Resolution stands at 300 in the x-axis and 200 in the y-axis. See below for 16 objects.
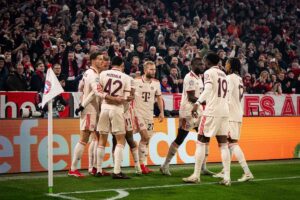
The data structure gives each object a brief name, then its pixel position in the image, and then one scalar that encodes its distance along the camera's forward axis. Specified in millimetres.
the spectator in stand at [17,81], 15000
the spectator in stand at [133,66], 17984
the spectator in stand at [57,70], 15733
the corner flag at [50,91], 8688
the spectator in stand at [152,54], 19438
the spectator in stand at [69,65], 17520
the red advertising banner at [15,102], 13914
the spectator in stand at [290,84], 21297
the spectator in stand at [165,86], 18169
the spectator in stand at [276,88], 20297
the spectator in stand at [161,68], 18703
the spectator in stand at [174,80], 18672
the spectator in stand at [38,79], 15695
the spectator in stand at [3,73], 15141
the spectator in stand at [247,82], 20586
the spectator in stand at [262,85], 20156
